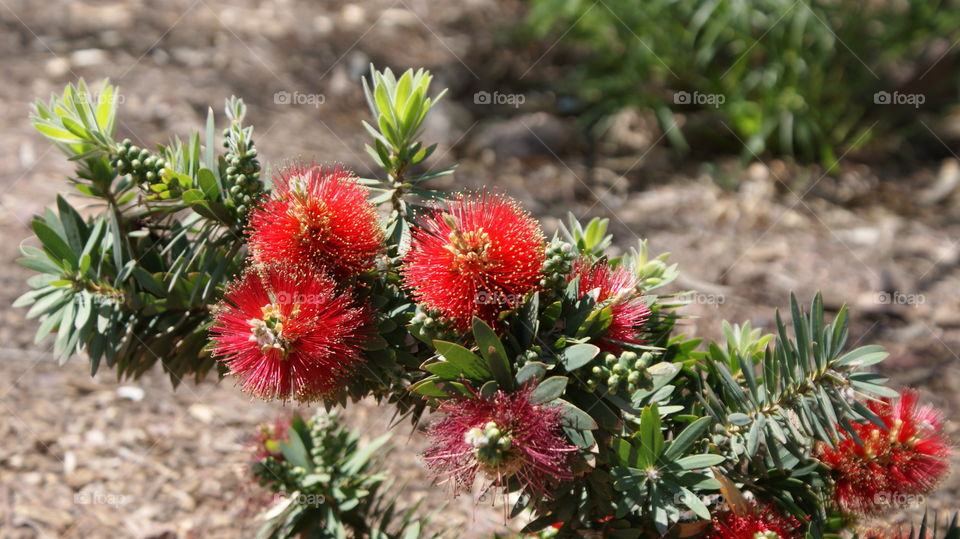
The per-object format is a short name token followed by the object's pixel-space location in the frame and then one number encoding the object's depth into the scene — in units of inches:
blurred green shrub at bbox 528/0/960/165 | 99.4
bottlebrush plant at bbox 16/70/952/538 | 43.1
